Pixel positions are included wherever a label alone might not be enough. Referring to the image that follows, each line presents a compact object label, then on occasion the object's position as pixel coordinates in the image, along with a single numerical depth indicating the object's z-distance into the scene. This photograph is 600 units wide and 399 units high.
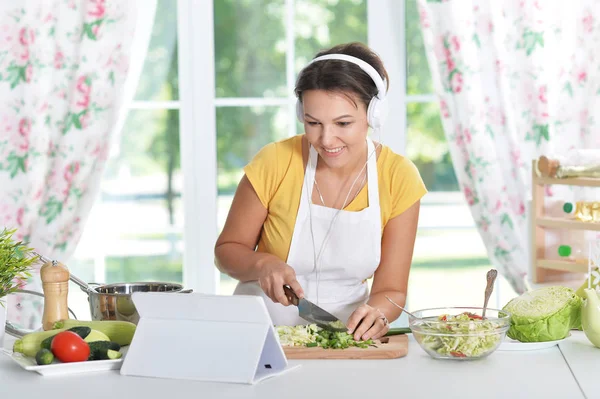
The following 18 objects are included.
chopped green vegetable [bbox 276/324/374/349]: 3.03
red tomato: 2.94
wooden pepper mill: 3.14
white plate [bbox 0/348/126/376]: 2.91
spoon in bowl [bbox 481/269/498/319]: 3.03
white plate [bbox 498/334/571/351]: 3.04
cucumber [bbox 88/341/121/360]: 2.95
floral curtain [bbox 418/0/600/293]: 4.56
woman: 3.59
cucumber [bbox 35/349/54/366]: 2.93
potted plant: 3.03
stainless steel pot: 3.13
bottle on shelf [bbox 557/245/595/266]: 4.03
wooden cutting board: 3.00
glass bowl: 2.95
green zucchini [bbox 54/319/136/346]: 3.07
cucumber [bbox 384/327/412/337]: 3.16
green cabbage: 3.05
